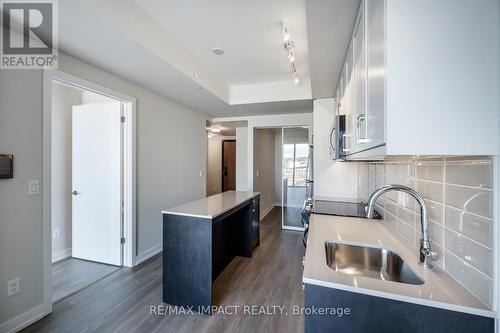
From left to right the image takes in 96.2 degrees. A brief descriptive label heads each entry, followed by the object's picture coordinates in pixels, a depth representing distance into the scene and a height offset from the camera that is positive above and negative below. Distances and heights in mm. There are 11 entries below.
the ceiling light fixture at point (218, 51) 2559 +1338
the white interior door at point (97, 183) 2873 -225
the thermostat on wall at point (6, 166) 1656 -4
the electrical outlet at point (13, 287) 1722 -943
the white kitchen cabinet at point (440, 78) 728 +294
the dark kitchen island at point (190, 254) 1976 -796
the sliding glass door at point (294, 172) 4555 -130
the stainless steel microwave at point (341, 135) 1796 +247
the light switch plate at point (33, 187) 1849 -179
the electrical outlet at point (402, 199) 1417 -216
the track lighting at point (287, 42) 2091 +1234
